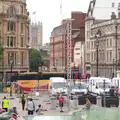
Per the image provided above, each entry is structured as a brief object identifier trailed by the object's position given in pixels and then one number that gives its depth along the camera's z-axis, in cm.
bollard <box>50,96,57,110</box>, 3918
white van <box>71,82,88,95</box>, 5028
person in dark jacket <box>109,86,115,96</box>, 4696
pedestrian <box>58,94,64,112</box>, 3856
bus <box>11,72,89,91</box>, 6397
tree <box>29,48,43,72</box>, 15624
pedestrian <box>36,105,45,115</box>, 3438
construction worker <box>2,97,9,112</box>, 3533
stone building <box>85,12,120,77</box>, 10869
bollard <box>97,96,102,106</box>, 4112
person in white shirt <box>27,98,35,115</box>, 3343
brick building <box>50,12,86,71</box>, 14638
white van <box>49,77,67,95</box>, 5416
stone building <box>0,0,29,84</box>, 9081
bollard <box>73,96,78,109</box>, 3968
